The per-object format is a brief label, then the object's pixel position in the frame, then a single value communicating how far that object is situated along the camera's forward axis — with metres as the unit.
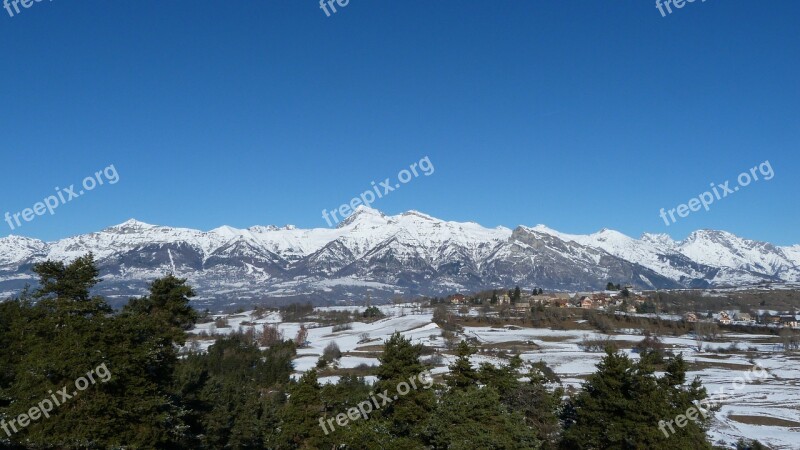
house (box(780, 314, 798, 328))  173.12
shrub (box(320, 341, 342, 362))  119.25
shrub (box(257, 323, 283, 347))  148.14
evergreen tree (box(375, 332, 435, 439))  23.55
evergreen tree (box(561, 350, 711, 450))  26.25
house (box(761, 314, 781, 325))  184.68
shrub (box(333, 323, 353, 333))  188.98
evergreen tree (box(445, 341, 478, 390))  28.95
